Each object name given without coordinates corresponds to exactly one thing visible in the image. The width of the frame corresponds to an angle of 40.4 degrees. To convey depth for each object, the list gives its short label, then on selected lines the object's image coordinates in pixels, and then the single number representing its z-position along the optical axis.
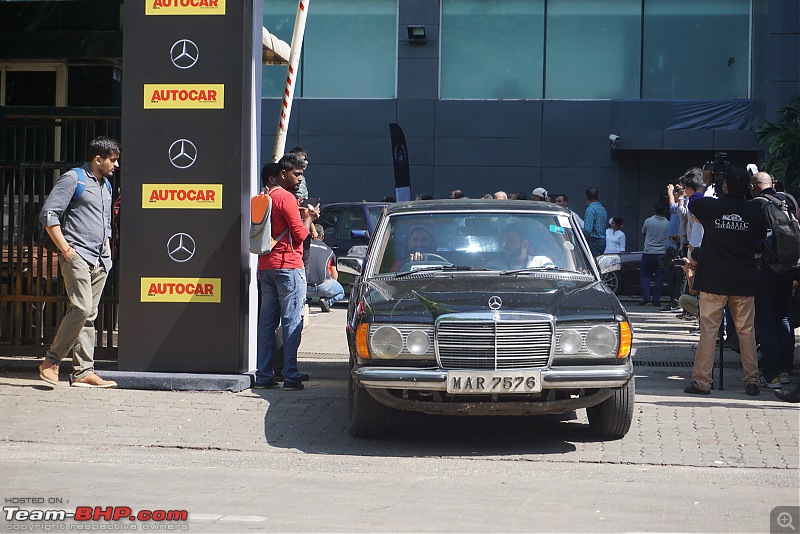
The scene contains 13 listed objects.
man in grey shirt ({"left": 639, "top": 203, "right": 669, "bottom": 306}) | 18.48
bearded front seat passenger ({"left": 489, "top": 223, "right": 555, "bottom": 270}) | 8.01
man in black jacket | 9.09
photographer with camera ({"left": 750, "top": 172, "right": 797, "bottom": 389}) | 9.50
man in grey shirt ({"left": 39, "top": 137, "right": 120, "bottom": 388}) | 9.04
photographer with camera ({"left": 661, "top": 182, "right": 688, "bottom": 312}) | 16.27
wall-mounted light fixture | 26.50
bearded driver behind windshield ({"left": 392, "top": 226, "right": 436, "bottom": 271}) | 8.16
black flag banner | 20.52
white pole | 12.05
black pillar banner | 9.43
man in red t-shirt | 9.26
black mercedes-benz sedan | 7.01
